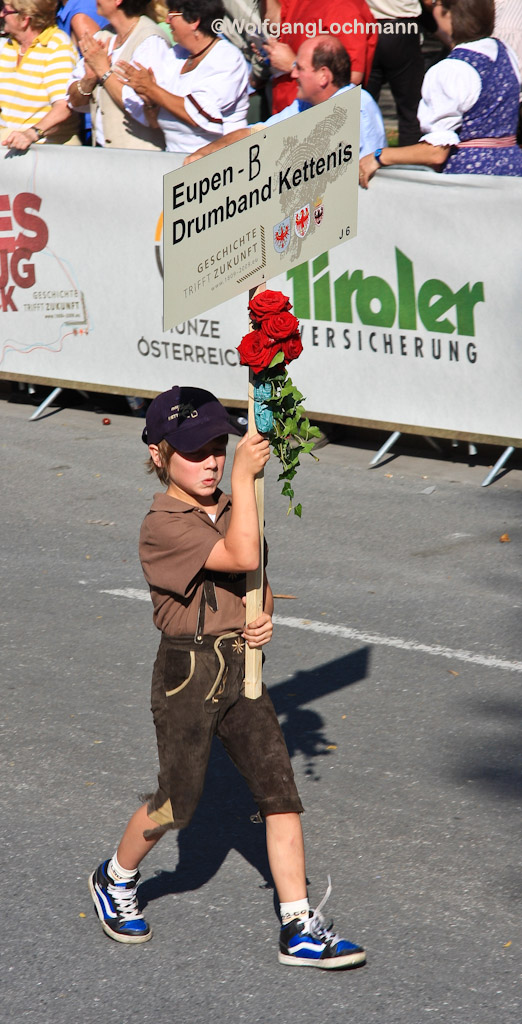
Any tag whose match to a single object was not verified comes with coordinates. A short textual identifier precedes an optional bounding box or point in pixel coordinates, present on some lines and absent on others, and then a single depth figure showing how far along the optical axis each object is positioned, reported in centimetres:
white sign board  700
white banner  1583
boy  727
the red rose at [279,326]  692
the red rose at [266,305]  701
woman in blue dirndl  1587
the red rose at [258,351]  696
